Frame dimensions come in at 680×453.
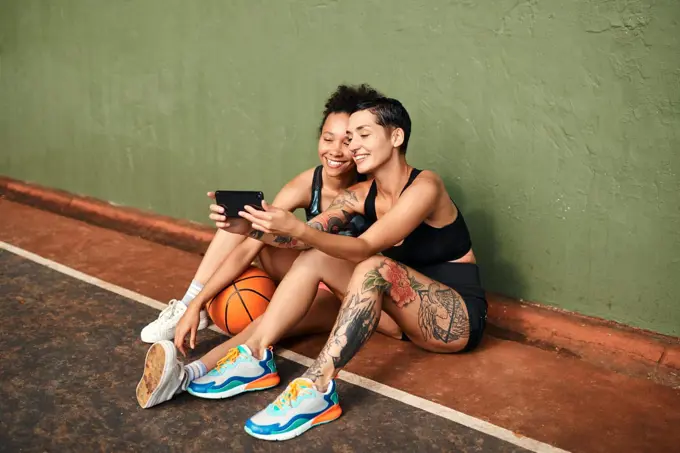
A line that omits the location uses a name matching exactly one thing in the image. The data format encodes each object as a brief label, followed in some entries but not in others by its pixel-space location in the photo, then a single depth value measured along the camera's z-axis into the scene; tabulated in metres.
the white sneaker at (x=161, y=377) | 3.37
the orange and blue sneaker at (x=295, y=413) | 3.21
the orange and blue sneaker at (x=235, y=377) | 3.54
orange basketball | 4.06
